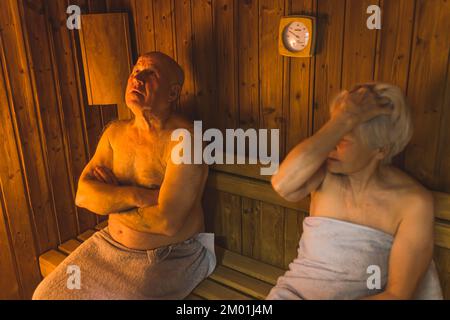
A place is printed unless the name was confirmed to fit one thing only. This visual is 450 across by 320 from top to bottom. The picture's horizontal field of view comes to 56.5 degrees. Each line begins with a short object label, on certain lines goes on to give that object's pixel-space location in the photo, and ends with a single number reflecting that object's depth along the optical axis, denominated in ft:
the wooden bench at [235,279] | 6.60
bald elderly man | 6.22
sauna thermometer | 5.97
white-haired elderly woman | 4.75
